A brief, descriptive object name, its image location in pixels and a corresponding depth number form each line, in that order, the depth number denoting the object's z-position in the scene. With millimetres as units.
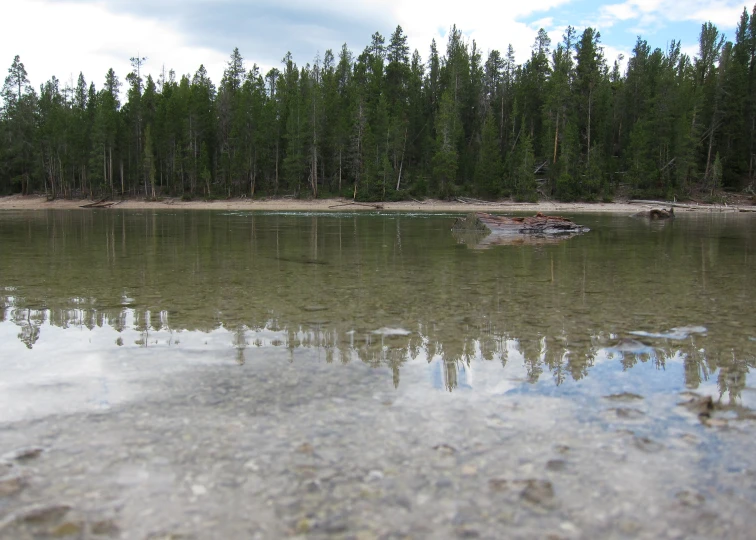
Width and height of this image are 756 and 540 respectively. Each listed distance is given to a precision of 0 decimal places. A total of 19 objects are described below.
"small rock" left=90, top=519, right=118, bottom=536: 2568
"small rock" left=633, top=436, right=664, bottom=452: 3373
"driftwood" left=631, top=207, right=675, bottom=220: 34953
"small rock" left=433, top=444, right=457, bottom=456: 3317
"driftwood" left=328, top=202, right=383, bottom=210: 57944
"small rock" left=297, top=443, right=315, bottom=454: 3326
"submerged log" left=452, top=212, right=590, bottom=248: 20906
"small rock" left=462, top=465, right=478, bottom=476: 3095
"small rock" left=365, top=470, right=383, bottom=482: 3033
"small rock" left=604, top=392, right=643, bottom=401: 4188
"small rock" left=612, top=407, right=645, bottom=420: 3842
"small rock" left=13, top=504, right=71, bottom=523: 2668
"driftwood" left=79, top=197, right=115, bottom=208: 65312
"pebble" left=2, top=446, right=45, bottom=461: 3236
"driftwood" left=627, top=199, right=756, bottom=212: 51131
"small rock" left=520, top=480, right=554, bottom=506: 2836
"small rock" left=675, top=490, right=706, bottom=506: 2809
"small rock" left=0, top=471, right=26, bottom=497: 2904
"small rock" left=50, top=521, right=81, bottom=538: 2559
